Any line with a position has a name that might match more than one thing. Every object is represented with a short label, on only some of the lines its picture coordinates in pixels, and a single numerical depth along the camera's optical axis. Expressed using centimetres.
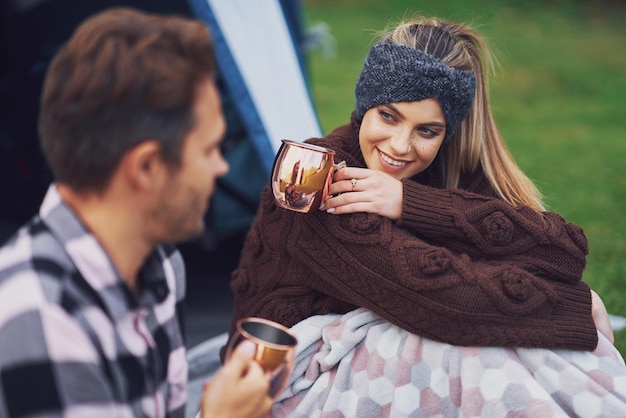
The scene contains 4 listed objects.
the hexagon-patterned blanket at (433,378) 220
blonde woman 224
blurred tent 349
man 145
